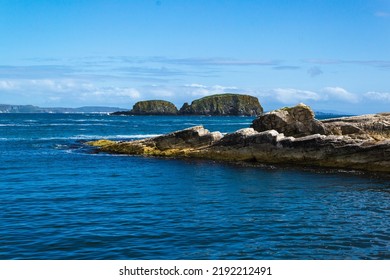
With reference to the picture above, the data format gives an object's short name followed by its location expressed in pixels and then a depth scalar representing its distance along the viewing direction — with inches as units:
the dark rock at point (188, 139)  2212.1
